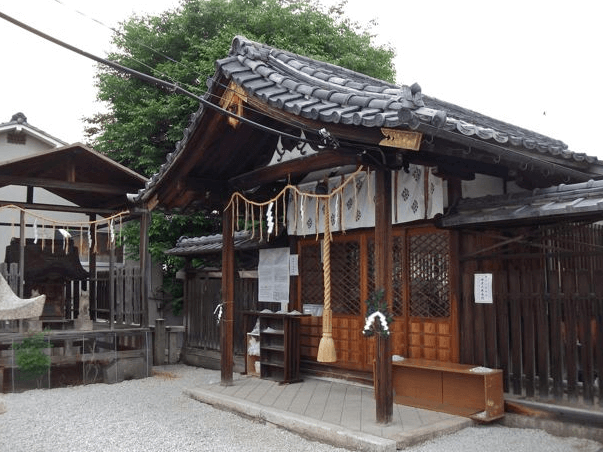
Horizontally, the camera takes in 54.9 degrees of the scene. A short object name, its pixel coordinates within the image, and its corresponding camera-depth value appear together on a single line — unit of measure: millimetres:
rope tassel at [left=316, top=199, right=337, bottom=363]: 7486
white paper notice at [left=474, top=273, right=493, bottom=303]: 7625
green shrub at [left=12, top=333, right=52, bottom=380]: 11062
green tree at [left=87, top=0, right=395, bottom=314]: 18312
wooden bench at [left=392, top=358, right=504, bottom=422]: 7156
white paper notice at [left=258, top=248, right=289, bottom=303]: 11117
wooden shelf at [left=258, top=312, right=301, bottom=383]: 10016
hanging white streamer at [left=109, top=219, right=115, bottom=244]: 12414
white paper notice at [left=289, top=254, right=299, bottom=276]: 10828
